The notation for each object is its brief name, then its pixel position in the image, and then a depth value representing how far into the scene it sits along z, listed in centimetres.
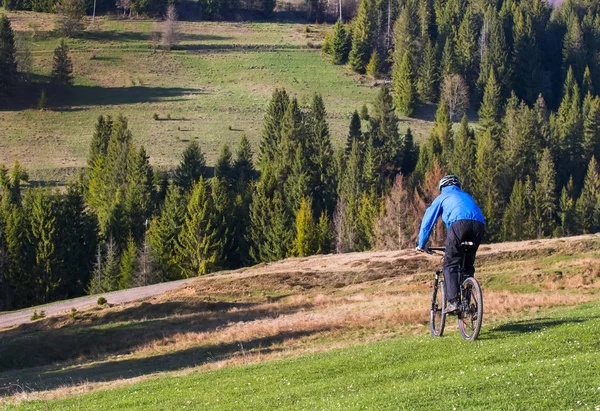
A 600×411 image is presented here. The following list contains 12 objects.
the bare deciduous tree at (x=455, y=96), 14688
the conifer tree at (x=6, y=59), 13412
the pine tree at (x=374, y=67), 15925
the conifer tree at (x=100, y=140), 10675
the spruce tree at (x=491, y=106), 12356
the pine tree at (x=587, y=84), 16112
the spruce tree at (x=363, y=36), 16038
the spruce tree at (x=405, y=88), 14362
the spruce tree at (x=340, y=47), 16388
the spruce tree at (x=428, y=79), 15012
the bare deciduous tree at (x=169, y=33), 16938
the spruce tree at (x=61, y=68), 14088
